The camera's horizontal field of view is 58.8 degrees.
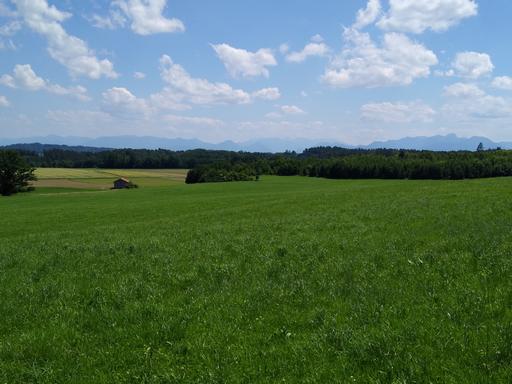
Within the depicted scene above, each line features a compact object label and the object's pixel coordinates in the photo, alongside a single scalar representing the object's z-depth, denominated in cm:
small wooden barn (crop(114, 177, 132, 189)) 10709
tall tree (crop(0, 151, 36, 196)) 9225
